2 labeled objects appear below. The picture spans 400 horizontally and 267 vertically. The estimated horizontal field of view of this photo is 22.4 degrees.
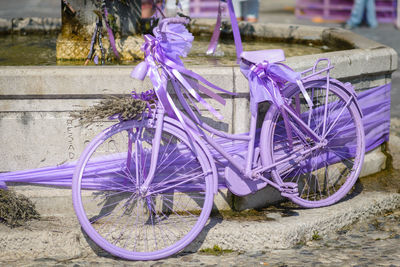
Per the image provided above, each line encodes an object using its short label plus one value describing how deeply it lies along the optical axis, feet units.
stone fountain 20.36
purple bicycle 19.26
